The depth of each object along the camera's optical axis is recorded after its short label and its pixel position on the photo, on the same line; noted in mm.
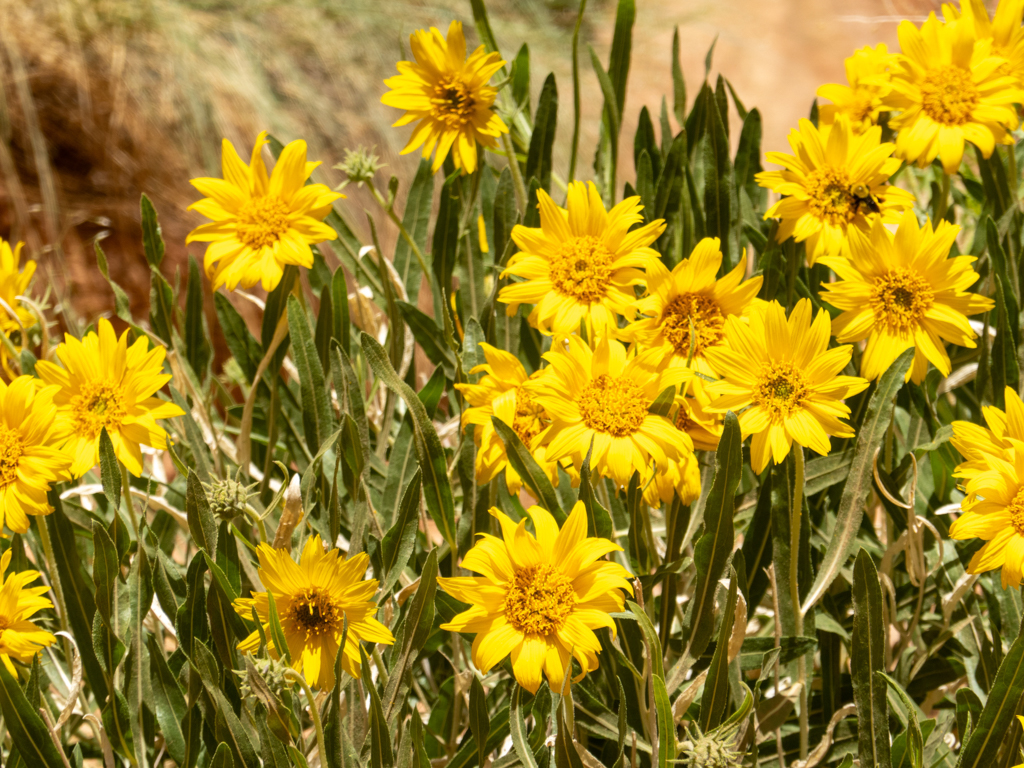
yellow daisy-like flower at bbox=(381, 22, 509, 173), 1681
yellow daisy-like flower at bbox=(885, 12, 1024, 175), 1650
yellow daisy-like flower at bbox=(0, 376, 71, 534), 1581
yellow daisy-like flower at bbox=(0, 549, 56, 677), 1568
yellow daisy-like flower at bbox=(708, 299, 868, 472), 1551
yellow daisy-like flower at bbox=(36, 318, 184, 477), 1615
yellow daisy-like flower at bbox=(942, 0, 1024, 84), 1673
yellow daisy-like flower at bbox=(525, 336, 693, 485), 1552
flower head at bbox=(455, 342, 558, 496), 1595
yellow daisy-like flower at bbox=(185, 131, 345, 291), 1659
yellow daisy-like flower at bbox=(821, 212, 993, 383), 1583
